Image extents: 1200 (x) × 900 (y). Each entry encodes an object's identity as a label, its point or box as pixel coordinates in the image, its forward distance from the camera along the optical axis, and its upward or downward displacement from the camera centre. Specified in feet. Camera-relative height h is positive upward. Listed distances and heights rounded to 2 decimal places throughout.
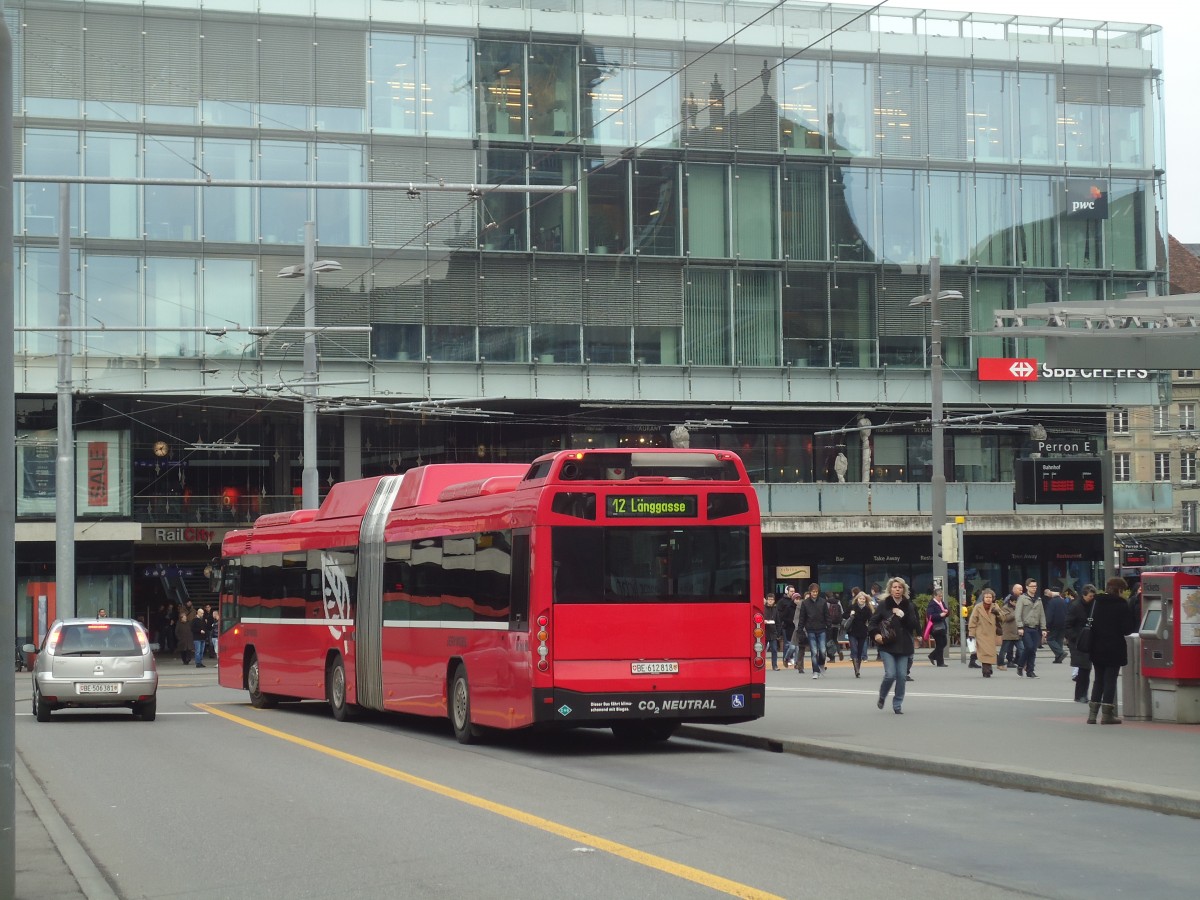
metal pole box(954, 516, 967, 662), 120.67 -4.90
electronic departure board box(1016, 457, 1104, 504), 101.09 +4.96
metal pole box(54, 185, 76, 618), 118.01 +7.74
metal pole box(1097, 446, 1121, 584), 101.30 +3.26
